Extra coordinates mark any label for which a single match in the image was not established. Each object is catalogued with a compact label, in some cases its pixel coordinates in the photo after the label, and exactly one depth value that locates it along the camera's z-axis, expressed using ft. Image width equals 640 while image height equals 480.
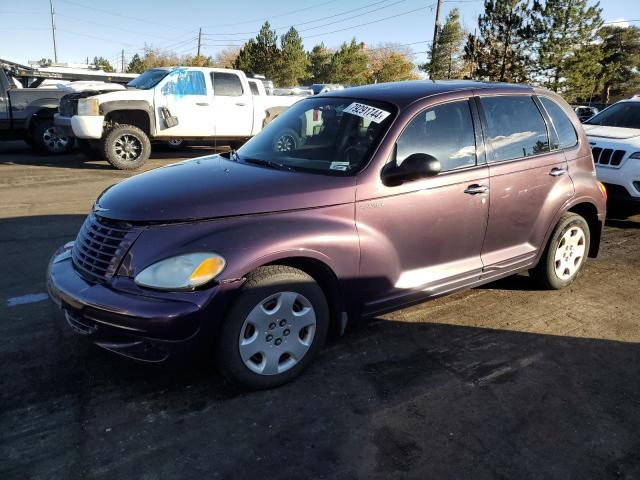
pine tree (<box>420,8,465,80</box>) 120.78
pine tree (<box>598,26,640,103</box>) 193.88
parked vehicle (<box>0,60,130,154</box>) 37.63
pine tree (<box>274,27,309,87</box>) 153.38
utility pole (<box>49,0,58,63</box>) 195.42
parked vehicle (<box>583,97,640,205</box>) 22.53
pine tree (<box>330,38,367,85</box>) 180.04
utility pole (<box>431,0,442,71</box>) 103.35
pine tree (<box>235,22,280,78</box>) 153.38
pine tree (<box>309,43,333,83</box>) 190.49
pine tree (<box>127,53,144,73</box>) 226.79
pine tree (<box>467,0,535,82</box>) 101.86
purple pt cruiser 9.05
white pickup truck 33.35
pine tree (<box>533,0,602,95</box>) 97.50
